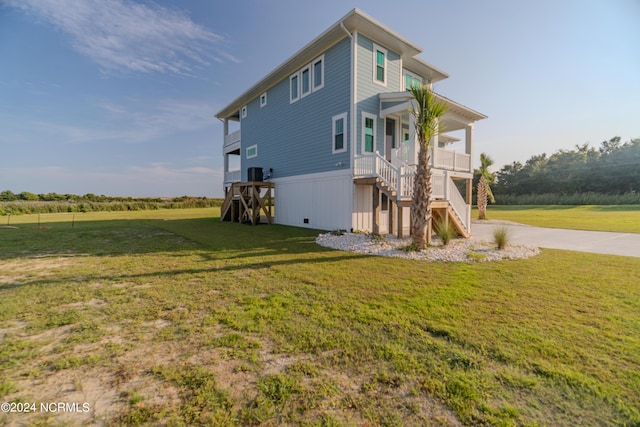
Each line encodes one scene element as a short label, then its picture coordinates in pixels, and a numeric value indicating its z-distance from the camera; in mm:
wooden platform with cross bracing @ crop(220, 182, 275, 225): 14047
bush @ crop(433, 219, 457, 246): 7660
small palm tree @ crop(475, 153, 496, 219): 18094
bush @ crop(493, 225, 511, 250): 7025
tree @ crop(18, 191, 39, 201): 34188
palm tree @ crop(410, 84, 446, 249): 6879
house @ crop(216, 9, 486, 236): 9641
